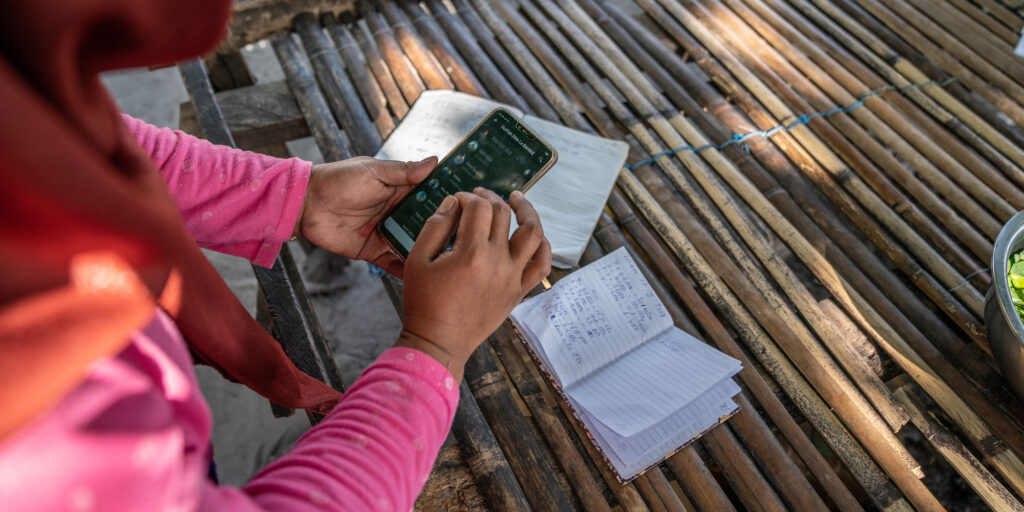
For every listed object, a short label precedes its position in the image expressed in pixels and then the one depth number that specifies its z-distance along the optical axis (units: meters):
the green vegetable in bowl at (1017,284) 0.78
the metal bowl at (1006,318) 0.72
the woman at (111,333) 0.27
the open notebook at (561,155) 0.96
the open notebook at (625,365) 0.76
